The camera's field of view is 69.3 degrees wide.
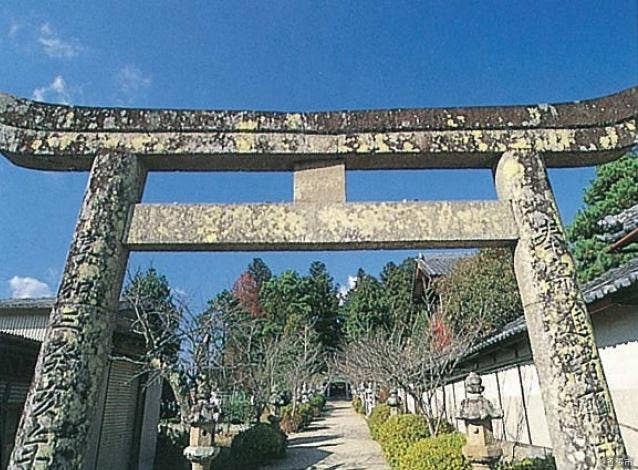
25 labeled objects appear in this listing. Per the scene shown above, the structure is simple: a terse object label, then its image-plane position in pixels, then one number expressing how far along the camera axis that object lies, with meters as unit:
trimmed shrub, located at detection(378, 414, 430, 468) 11.71
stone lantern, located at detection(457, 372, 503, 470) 6.23
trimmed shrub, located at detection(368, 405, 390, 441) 18.05
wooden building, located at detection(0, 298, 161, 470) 8.22
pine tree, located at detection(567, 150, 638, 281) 16.97
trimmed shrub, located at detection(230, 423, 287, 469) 13.25
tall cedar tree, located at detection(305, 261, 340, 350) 53.66
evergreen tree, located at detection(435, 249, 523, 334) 19.44
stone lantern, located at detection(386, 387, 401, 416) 16.37
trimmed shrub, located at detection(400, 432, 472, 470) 7.75
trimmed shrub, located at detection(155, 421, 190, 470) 12.45
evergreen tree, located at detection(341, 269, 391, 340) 45.31
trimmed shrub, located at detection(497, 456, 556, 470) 6.12
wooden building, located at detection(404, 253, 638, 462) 6.18
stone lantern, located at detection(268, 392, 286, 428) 18.53
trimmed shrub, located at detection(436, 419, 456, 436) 13.06
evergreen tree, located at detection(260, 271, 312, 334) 46.40
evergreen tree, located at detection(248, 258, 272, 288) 65.51
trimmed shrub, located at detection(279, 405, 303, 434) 23.50
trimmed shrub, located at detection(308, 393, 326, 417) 32.80
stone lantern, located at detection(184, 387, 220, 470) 8.21
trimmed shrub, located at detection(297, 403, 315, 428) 25.91
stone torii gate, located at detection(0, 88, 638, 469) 3.24
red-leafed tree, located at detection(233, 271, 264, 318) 49.44
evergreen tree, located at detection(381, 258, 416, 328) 43.16
